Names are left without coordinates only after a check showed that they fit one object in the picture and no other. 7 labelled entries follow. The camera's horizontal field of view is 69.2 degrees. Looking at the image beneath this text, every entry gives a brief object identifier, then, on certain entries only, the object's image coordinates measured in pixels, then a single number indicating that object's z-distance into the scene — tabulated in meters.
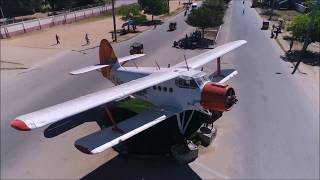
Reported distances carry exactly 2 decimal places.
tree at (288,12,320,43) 28.79
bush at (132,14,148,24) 49.39
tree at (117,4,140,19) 49.46
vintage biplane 11.46
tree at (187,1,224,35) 36.37
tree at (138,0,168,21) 48.04
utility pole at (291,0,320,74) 27.53
